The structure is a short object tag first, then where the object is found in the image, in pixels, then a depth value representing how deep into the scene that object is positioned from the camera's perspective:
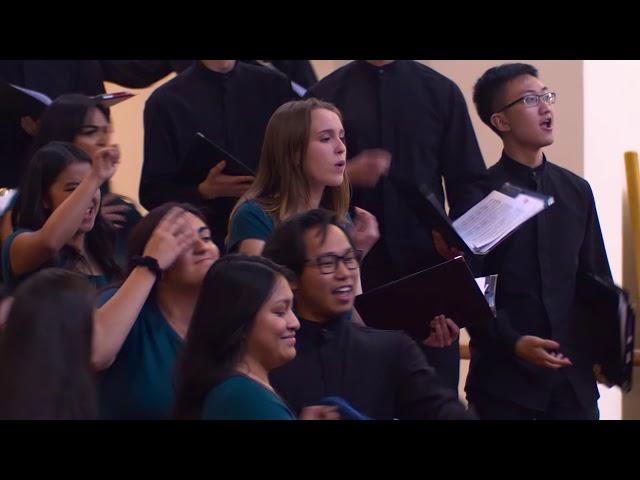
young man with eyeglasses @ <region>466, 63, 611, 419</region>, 6.99
